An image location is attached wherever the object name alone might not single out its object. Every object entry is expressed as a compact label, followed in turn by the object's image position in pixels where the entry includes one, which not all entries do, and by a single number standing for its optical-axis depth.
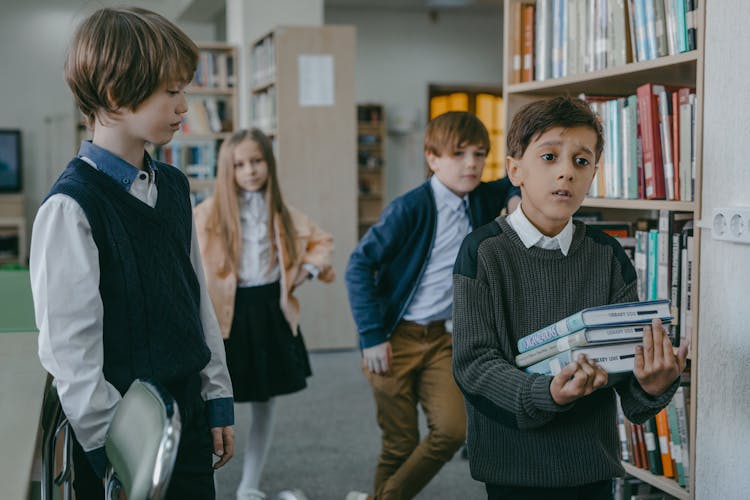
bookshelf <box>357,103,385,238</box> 9.27
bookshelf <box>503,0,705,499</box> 1.76
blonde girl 2.72
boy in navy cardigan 2.28
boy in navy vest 1.23
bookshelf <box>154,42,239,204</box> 6.22
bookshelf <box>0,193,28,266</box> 8.55
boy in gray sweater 1.37
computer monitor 9.00
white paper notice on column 5.23
